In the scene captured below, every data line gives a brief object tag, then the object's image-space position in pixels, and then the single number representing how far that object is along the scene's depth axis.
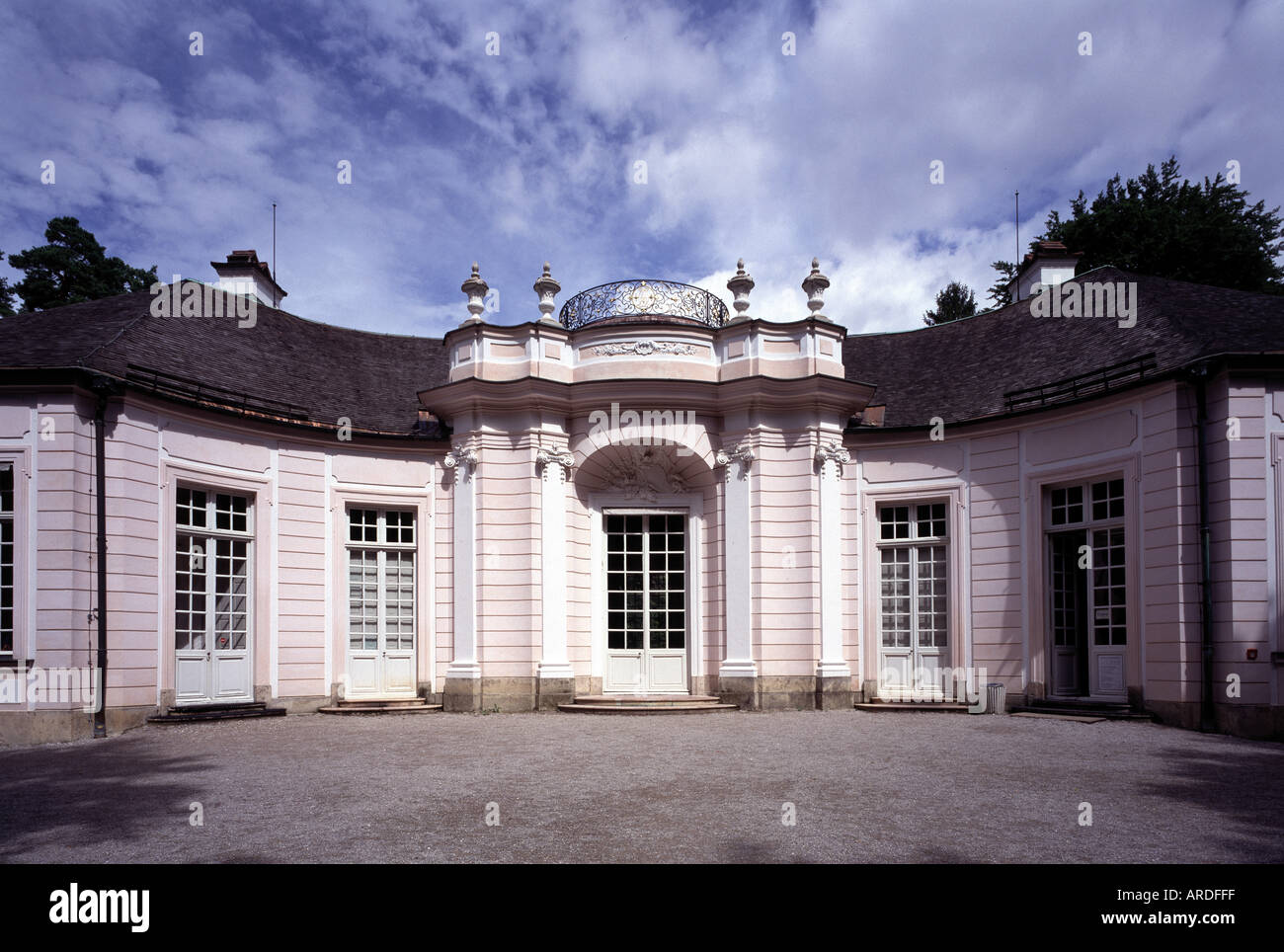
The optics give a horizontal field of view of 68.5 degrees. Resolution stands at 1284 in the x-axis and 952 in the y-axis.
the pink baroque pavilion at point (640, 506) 12.34
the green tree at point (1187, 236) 22.22
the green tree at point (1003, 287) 24.90
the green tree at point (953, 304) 35.31
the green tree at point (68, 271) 25.64
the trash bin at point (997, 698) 13.73
